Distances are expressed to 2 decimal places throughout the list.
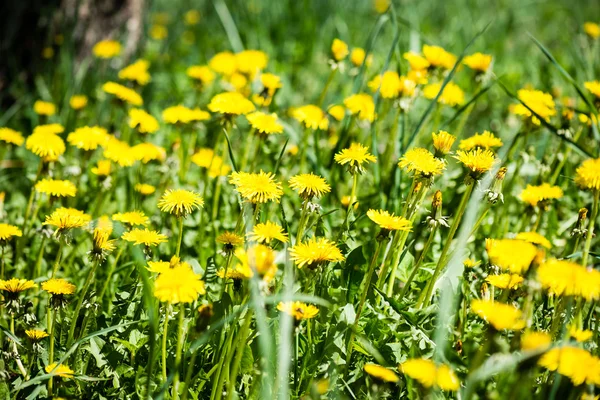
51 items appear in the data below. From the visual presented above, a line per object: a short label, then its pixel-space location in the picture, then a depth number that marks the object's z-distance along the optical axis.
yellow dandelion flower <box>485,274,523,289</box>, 1.22
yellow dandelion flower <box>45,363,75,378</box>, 1.20
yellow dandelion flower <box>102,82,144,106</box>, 1.52
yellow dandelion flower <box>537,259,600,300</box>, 1.15
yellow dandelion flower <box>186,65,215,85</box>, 1.59
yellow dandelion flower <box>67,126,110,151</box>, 1.40
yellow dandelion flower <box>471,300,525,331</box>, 1.14
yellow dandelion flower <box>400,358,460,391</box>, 1.12
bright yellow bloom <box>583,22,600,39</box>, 1.94
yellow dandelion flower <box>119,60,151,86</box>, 1.59
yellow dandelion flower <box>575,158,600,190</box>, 1.24
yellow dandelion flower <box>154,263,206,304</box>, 1.15
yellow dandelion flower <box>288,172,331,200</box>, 1.25
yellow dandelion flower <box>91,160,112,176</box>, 1.41
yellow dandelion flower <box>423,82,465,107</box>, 1.49
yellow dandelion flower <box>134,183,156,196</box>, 1.45
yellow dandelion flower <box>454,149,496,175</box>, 1.25
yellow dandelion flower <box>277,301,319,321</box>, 1.17
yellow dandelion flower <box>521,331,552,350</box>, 1.12
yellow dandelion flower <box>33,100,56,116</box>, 1.57
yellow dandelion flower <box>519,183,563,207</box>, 1.36
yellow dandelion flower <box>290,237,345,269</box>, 1.20
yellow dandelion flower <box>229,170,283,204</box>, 1.23
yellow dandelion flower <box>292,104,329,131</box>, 1.42
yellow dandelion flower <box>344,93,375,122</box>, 1.45
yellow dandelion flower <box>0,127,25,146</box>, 1.44
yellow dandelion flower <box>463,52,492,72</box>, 1.49
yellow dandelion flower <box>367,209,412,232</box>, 1.22
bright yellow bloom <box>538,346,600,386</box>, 1.12
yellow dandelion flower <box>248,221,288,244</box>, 1.21
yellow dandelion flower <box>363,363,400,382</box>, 1.17
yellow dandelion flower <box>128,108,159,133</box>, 1.46
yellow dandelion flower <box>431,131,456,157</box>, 1.29
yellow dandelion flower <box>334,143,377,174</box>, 1.27
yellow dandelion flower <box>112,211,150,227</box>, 1.29
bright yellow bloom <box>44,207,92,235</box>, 1.26
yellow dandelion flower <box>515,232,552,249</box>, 1.28
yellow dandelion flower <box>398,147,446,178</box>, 1.25
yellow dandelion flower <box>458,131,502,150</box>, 1.37
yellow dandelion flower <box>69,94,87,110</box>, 1.60
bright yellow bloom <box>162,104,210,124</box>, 1.47
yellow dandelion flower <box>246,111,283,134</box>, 1.34
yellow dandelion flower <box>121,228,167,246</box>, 1.24
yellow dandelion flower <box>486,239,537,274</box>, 1.18
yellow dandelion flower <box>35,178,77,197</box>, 1.34
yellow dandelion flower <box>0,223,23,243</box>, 1.29
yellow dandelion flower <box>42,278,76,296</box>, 1.23
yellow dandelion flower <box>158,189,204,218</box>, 1.25
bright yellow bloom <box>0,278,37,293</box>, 1.24
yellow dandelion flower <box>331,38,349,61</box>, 1.49
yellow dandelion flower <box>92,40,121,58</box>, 1.76
